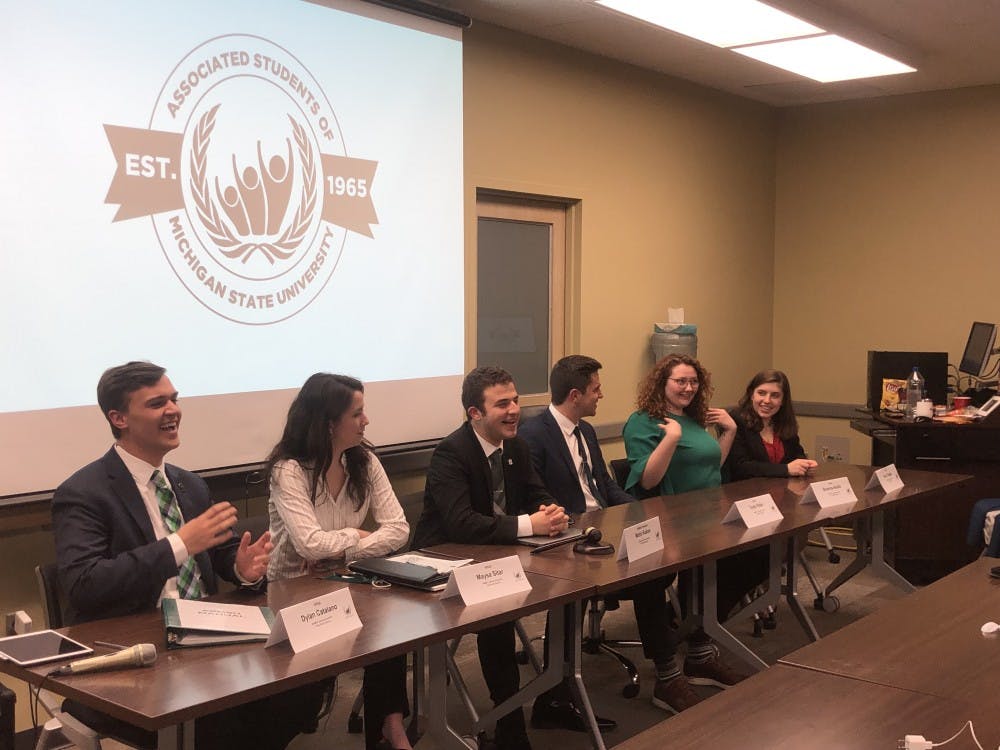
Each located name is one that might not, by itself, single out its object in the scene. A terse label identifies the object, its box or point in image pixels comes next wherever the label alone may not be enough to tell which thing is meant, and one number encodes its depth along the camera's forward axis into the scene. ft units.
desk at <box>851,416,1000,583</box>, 17.53
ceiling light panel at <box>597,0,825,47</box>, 15.01
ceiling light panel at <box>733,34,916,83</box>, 17.31
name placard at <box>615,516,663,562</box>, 9.55
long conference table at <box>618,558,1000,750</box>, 5.79
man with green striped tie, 7.73
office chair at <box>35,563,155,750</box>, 7.53
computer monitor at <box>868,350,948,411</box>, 19.75
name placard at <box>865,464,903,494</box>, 13.52
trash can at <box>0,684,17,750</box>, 9.12
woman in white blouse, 9.22
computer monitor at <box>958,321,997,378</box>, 19.12
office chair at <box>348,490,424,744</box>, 9.50
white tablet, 6.75
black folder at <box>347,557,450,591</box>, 8.55
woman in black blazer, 14.87
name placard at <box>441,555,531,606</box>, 8.23
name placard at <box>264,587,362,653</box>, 7.03
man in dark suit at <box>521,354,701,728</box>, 12.09
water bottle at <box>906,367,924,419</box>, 18.61
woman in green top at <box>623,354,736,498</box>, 13.67
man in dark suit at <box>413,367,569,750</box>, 10.37
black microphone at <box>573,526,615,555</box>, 9.86
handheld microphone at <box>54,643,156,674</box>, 6.48
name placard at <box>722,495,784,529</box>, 11.41
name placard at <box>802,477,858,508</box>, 12.63
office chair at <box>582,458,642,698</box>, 13.16
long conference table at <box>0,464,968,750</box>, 6.23
